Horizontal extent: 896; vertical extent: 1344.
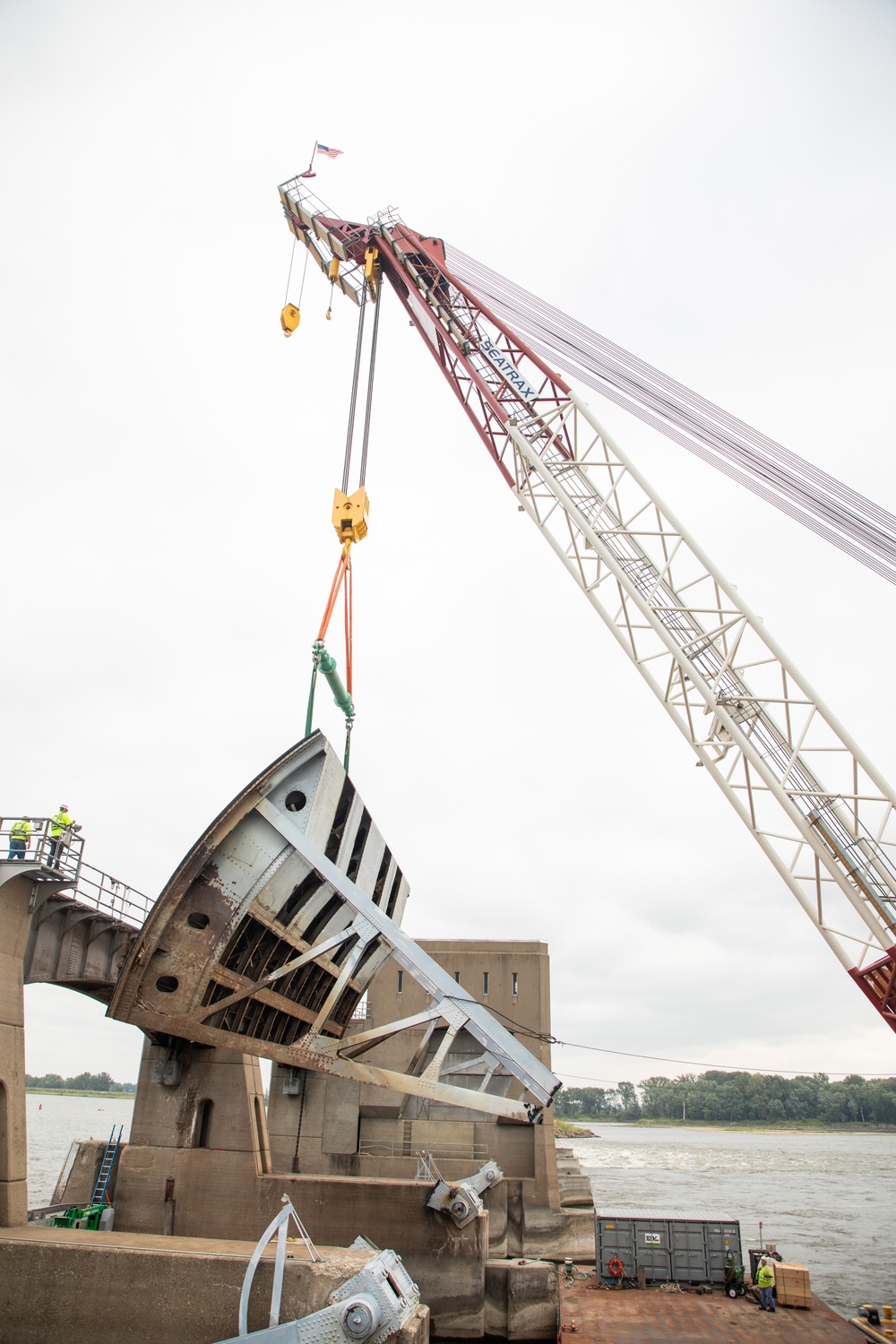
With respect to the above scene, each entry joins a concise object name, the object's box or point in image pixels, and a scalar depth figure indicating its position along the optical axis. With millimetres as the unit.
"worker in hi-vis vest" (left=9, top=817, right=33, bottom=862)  15688
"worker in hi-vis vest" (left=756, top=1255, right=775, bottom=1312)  18766
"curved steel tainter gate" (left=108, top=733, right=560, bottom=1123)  15734
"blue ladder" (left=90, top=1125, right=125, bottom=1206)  21531
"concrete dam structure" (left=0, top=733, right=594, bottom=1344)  15680
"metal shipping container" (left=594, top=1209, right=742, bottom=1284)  20281
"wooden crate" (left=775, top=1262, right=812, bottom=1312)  18859
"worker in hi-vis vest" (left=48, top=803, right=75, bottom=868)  16156
